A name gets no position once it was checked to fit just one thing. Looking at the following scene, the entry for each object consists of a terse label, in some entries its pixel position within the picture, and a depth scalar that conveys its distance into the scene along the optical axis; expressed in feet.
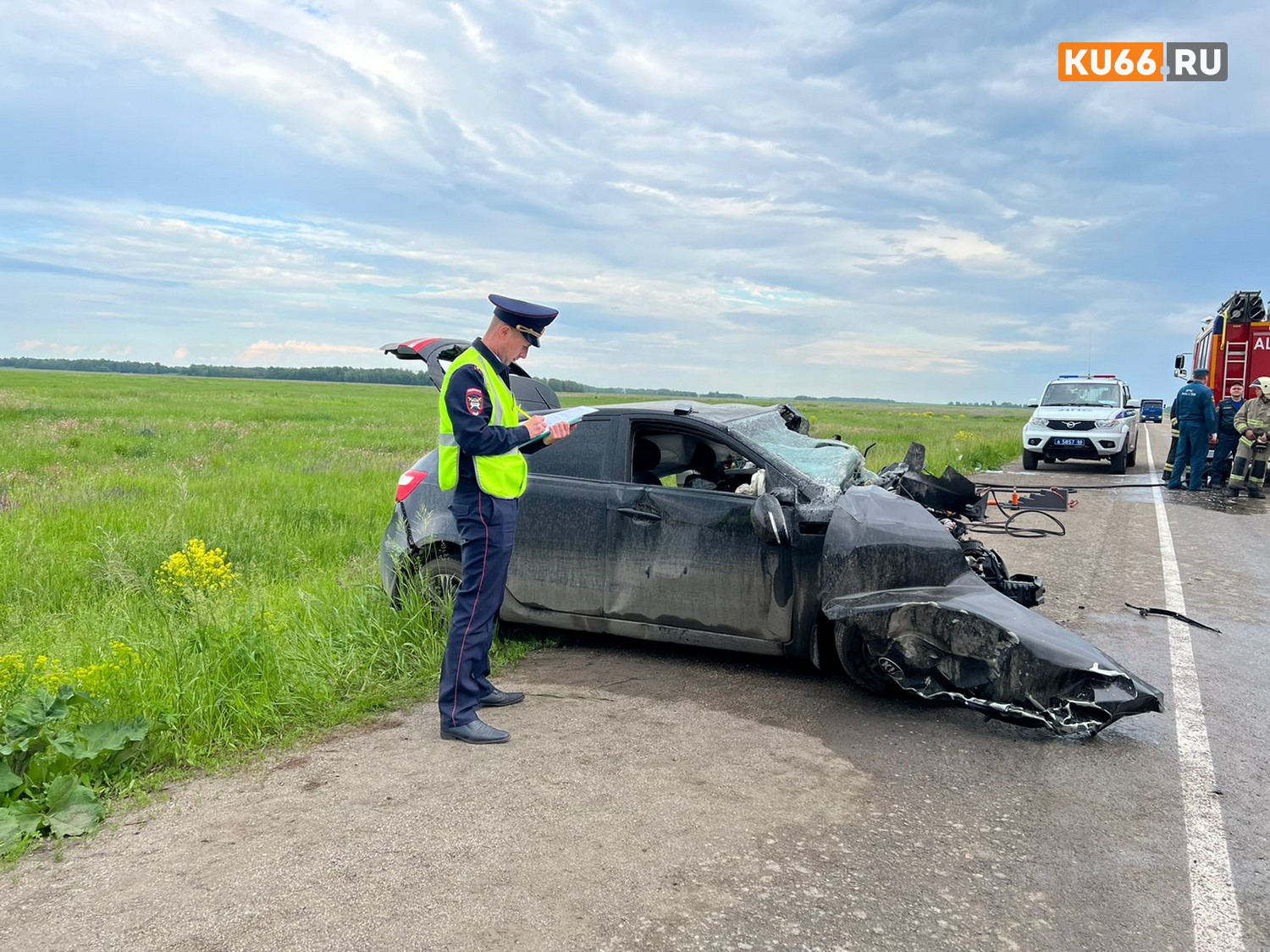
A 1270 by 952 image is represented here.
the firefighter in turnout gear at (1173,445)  47.46
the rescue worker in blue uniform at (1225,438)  47.34
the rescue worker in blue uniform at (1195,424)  45.52
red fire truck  49.73
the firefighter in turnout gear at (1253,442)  44.29
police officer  13.12
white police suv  56.39
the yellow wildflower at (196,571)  18.35
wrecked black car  13.28
